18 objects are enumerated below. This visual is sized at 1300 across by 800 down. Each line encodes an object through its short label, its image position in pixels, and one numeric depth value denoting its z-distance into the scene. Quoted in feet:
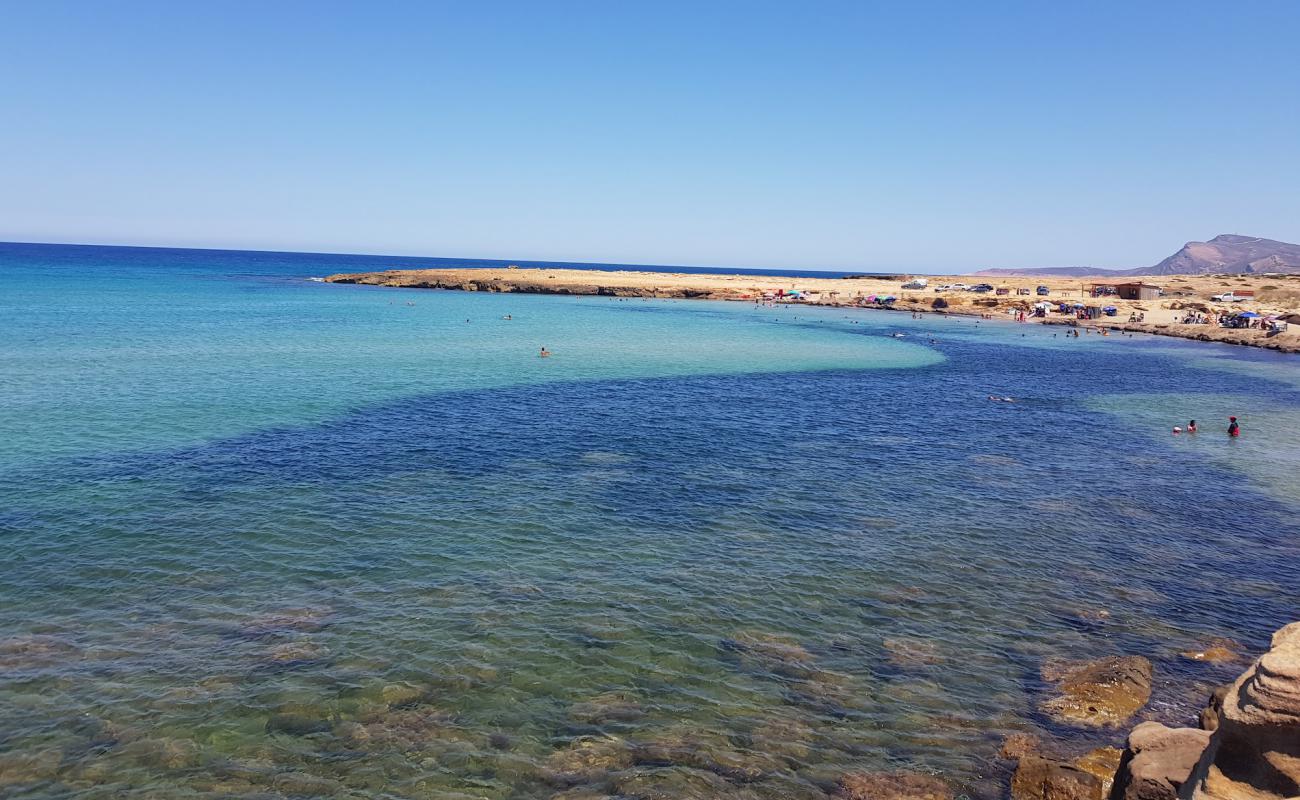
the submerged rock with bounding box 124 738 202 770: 43.55
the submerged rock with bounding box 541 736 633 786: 43.34
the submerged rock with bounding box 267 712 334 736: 46.70
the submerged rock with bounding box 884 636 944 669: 56.34
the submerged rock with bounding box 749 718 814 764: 45.88
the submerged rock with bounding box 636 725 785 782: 44.33
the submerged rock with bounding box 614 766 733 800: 42.06
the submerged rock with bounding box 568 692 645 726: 48.78
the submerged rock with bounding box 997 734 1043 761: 45.93
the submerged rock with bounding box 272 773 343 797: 41.60
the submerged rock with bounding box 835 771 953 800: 42.34
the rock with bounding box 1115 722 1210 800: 36.40
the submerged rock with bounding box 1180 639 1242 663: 57.36
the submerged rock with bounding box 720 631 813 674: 55.67
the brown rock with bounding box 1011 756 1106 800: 41.47
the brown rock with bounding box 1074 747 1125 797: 43.19
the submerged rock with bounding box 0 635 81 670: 52.65
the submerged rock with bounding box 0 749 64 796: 41.78
